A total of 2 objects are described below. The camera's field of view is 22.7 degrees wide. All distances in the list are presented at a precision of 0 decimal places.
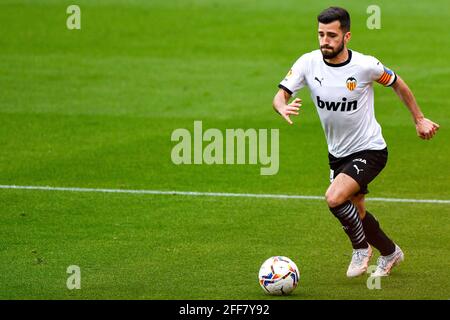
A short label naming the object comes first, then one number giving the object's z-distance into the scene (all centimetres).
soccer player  1112
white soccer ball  1063
